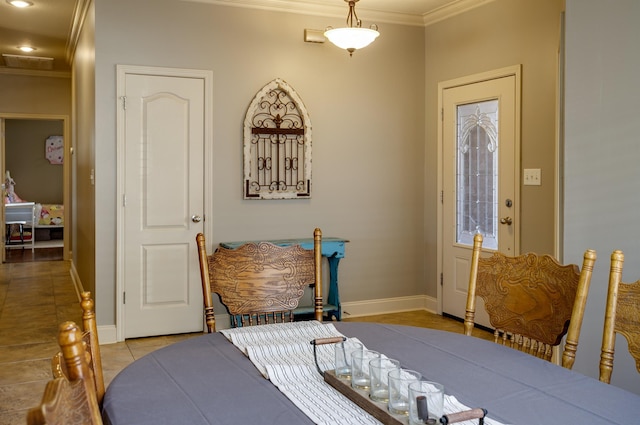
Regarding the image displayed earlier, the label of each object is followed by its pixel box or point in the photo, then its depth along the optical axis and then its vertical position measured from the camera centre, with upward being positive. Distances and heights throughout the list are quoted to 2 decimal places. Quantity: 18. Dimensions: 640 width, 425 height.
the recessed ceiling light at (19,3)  5.27 +1.68
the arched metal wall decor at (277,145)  4.98 +0.42
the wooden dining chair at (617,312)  1.69 -0.32
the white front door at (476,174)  4.64 +0.18
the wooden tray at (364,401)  1.24 -0.46
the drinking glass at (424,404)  1.17 -0.41
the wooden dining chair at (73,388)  0.88 -0.31
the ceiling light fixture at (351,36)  4.21 +1.12
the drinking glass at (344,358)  1.50 -0.41
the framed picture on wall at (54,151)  12.37 +0.88
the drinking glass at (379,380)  1.35 -0.42
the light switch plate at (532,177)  4.42 +0.14
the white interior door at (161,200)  4.67 -0.04
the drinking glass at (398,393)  1.27 -0.42
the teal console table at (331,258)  4.88 -0.53
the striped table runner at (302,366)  1.32 -0.47
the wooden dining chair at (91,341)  1.41 -0.34
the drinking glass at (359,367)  1.45 -0.41
